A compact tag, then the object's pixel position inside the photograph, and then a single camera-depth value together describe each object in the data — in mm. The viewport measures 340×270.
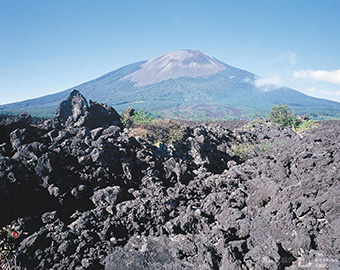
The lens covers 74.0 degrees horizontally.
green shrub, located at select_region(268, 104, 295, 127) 19545
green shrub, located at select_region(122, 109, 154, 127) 12705
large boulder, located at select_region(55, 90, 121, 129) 10716
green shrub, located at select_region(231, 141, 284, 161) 11367
